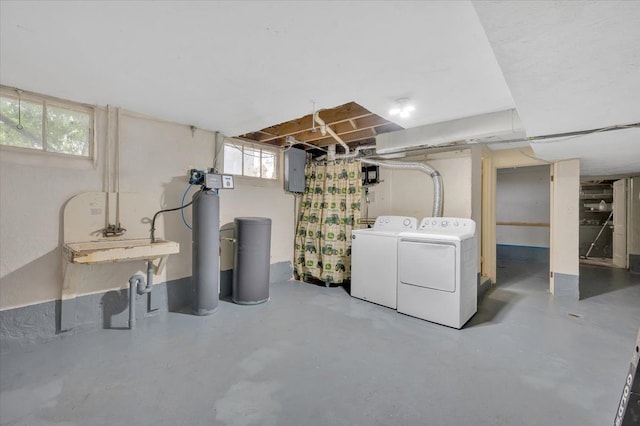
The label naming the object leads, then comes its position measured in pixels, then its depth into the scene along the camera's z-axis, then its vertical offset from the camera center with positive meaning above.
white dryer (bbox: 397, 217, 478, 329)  2.65 -0.63
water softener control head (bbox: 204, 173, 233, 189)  2.94 +0.36
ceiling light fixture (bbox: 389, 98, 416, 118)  2.36 +1.01
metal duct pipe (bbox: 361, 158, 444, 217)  3.51 +0.45
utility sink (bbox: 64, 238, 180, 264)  2.11 -0.34
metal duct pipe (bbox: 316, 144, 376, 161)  3.97 +0.95
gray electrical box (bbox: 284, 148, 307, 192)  4.18 +0.71
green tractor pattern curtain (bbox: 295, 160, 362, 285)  3.99 -0.12
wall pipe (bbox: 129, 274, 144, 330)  2.60 -0.88
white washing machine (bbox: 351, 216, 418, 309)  3.17 -0.59
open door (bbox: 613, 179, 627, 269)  5.56 -0.16
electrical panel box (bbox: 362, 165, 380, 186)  4.17 +0.62
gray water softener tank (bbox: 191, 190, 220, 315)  2.92 -0.48
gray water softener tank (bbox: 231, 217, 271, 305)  3.27 -0.63
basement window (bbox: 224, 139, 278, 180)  3.71 +0.79
